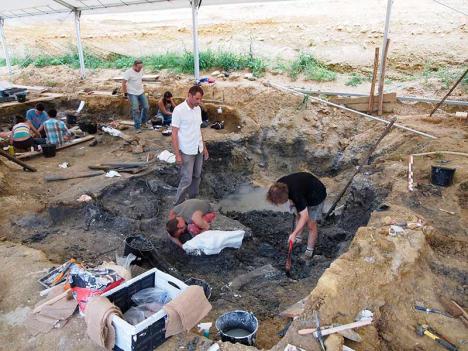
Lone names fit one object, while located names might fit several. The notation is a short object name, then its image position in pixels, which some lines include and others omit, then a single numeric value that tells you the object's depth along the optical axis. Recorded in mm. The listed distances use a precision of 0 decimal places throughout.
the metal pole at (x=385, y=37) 8641
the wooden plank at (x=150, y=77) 13084
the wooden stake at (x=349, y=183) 6929
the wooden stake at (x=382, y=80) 8750
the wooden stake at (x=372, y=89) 8776
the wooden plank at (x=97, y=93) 12343
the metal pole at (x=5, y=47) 15601
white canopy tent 11055
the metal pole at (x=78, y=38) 13161
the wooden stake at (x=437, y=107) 8223
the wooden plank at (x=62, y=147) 8576
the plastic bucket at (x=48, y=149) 8703
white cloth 5539
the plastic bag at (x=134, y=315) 3441
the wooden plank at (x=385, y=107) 9164
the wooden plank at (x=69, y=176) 7453
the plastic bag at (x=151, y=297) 3661
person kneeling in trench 5527
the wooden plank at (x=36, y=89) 13673
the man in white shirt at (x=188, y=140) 5938
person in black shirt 5039
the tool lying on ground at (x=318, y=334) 2996
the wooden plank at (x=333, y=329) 3085
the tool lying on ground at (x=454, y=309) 3412
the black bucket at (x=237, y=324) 3609
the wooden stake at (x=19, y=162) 7388
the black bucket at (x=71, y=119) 11070
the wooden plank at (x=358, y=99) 9133
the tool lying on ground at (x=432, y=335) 3178
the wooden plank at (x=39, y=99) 11828
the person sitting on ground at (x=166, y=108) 9891
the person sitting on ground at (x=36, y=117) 9547
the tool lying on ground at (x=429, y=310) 3500
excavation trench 4801
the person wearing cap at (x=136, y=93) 9359
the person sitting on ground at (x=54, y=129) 8875
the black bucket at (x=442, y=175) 5566
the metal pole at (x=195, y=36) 10859
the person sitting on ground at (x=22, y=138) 8812
